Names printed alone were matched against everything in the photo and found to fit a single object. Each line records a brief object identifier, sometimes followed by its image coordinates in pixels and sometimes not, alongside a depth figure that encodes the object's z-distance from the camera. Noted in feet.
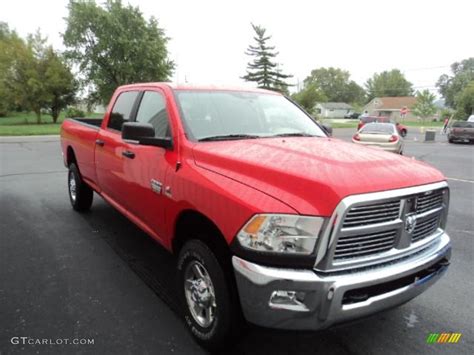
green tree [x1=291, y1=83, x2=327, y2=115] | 175.01
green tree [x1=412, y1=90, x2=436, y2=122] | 246.06
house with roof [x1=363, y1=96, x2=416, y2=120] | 296.92
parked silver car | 46.98
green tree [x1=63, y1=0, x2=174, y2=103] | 131.44
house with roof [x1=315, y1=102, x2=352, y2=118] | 338.95
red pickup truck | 6.92
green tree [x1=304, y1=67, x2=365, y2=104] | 407.44
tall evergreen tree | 201.67
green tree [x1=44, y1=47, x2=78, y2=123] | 115.75
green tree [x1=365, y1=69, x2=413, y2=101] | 362.12
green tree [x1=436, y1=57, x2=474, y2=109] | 300.81
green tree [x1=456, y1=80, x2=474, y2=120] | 190.29
